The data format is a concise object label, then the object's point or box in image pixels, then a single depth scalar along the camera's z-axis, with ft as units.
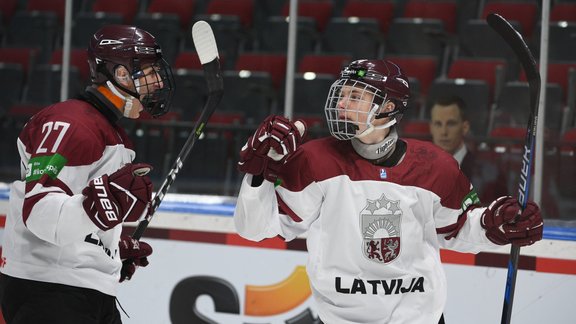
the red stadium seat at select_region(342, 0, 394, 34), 32.40
